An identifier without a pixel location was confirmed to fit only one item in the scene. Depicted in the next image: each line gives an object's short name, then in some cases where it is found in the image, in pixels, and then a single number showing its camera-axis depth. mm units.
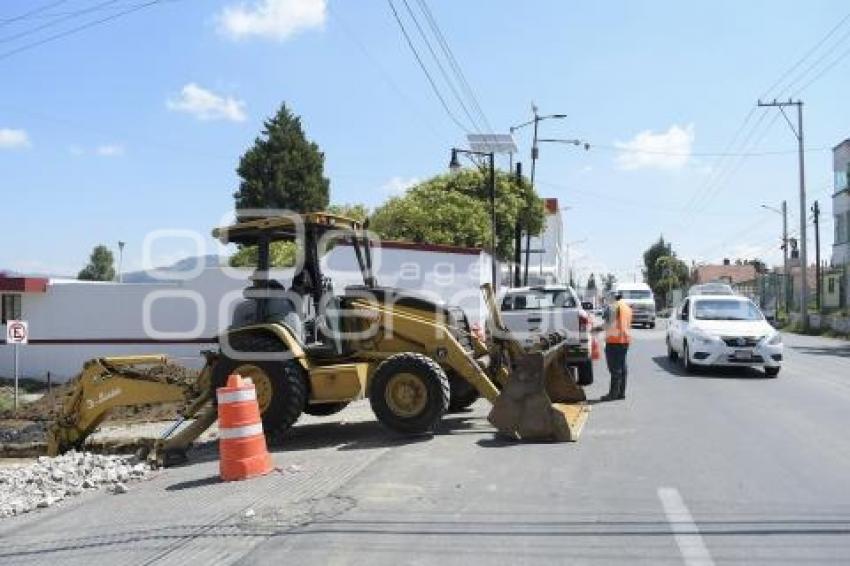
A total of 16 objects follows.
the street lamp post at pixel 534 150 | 40016
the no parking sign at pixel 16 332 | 20078
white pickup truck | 15461
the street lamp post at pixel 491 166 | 29562
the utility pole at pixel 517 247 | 40562
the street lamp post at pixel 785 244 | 57966
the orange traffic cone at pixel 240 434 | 8500
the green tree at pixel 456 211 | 40844
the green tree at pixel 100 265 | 114569
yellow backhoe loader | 10344
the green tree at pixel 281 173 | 60750
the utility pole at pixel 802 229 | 46000
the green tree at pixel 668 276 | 119625
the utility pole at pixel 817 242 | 55009
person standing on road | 13953
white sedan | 17344
